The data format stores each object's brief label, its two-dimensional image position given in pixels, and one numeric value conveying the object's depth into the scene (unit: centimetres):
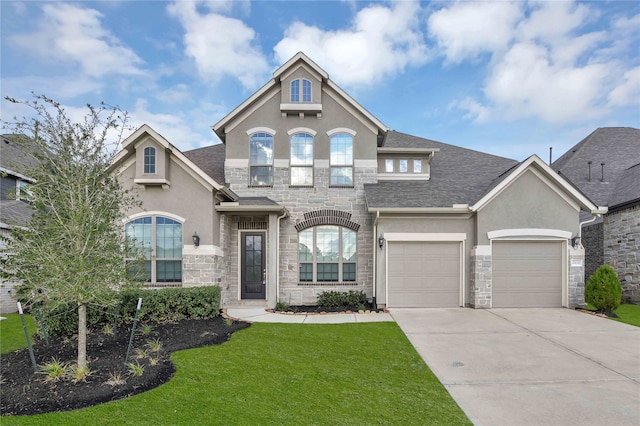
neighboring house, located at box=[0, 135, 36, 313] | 1196
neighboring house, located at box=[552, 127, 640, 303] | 1274
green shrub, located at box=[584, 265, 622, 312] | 1022
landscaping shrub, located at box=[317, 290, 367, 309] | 1141
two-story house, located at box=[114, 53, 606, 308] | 1048
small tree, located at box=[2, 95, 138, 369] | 522
